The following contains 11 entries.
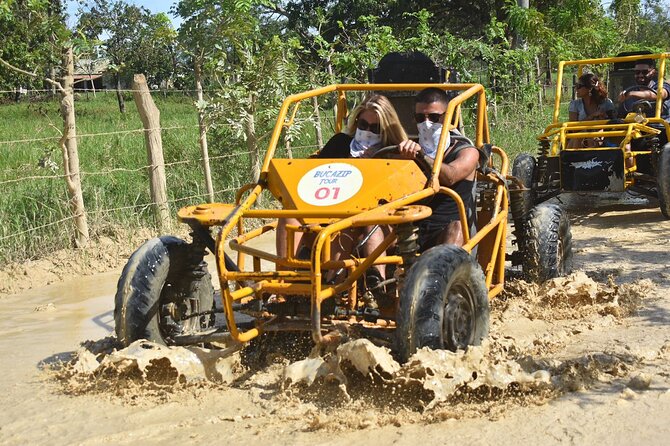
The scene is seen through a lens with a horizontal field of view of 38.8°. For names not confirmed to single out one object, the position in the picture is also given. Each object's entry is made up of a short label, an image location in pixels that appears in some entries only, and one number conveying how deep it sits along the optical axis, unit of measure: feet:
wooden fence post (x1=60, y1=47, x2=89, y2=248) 28.55
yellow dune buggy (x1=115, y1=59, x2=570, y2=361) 15.01
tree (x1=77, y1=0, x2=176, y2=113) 134.72
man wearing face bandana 18.45
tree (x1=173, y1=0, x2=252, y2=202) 35.40
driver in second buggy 35.60
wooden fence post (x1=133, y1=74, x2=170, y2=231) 31.73
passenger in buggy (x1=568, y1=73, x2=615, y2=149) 36.50
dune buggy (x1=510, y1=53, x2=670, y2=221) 32.42
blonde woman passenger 18.81
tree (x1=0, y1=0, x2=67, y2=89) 28.53
